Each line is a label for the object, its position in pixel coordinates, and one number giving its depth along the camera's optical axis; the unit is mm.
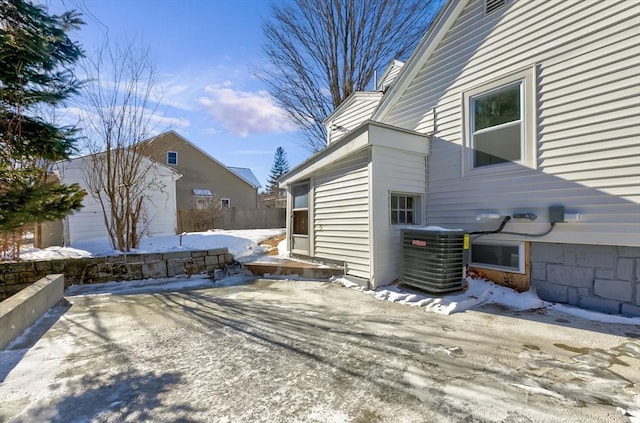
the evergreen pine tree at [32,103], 3412
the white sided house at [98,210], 9117
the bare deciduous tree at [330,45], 12141
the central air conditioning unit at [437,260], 4496
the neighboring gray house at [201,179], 17844
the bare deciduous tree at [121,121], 6656
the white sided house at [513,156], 3707
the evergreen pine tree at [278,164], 48984
